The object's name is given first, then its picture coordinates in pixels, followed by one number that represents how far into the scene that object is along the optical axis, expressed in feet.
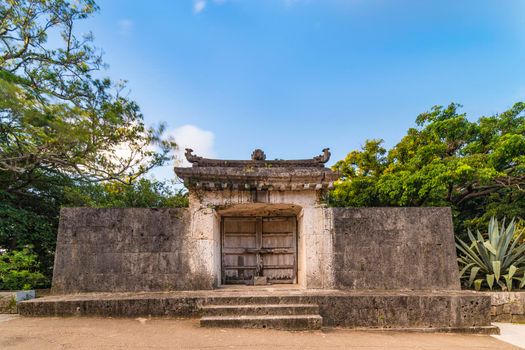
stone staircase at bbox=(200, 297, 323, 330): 16.22
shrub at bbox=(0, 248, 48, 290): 20.54
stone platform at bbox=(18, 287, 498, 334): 17.47
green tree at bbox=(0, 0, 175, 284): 23.88
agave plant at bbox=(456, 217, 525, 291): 21.27
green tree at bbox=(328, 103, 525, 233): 27.55
